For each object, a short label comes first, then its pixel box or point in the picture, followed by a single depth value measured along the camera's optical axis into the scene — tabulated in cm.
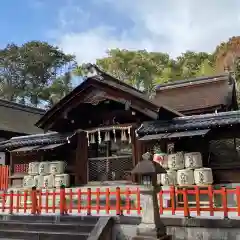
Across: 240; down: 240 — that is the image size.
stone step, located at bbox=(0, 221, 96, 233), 954
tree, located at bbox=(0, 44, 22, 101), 4387
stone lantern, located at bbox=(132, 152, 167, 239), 807
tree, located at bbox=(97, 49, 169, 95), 3988
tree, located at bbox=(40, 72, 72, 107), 4450
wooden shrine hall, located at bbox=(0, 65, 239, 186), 1409
